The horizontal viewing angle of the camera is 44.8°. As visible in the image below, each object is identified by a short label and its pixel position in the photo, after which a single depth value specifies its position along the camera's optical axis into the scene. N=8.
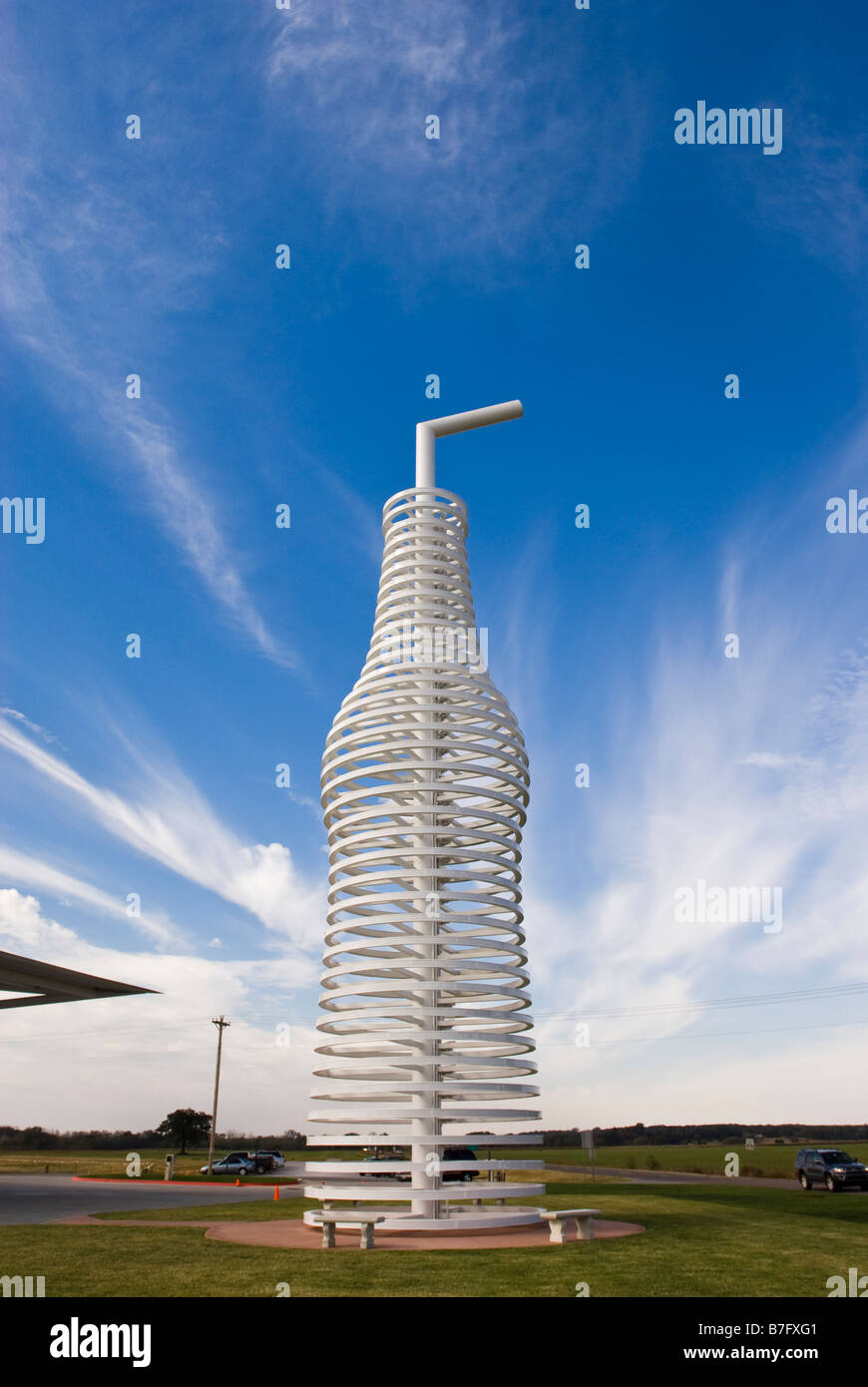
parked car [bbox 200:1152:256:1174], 52.06
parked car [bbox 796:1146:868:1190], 36.25
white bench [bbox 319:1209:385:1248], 16.34
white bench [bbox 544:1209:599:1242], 17.25
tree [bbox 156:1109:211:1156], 89.62
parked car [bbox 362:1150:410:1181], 41.07
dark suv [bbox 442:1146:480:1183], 45.86
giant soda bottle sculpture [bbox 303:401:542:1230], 19.33
